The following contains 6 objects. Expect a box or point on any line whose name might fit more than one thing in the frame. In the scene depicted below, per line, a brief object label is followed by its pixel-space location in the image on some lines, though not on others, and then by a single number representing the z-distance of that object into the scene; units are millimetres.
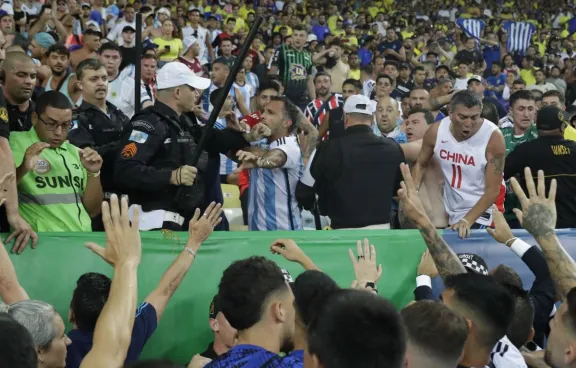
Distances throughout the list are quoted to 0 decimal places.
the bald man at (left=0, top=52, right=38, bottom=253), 5449
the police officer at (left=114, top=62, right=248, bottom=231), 5293
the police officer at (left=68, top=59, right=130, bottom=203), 6230
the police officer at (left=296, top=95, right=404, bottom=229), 5957
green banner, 4875
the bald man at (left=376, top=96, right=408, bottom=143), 8422
